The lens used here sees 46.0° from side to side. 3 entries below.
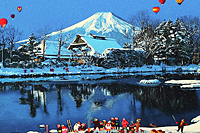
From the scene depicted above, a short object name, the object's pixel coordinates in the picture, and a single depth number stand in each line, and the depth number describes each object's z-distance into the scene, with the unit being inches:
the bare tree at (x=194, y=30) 2123.0
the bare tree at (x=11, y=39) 1617.9
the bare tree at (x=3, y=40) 1674.5
